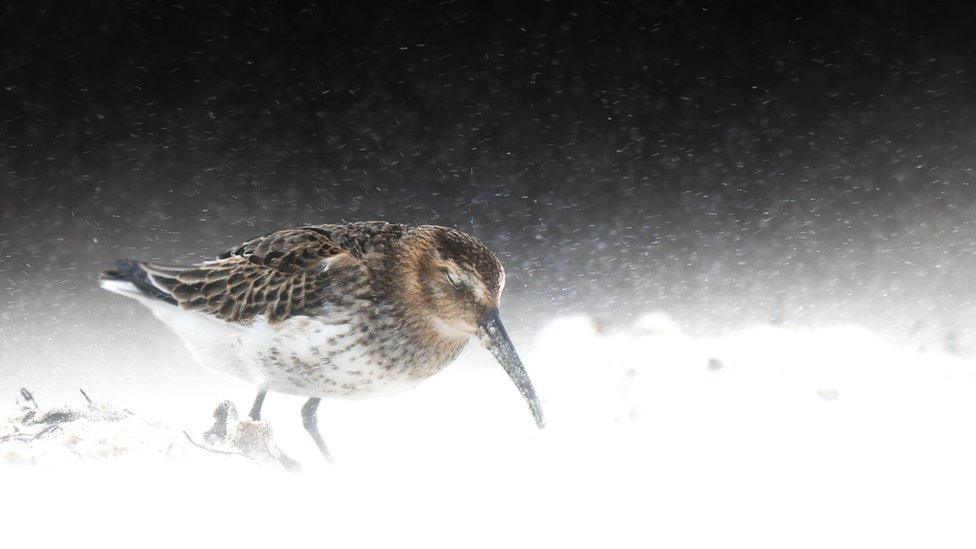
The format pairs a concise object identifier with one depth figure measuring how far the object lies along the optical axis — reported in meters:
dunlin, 5.43
